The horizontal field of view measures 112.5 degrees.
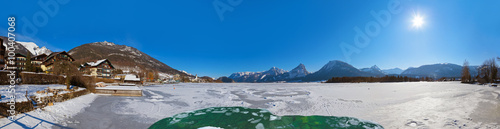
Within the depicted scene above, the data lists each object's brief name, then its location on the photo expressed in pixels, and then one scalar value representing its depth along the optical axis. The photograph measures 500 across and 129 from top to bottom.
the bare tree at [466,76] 55.28
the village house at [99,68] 43.50
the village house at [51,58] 30.28
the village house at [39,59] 30.15
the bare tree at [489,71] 44.78
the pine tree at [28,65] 18.61
